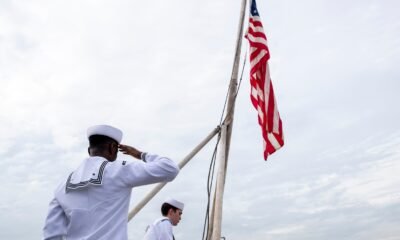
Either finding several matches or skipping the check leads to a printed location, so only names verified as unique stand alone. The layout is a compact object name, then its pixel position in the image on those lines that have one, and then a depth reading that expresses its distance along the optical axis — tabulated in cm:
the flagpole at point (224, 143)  616
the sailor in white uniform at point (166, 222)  646
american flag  739
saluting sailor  310
